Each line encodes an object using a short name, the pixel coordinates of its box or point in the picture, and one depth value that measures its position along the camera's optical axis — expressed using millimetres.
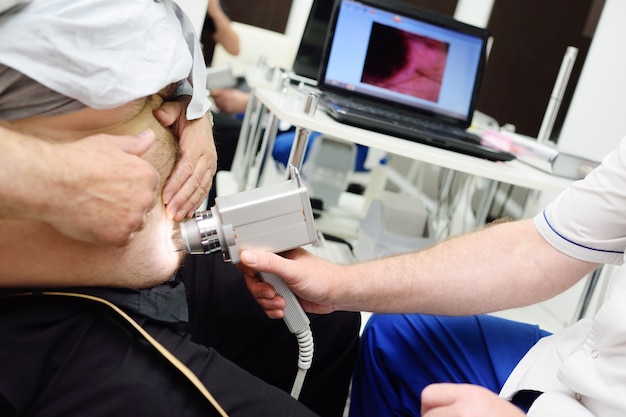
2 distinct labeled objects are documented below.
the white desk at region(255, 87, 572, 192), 1267
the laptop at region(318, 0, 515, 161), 1613
